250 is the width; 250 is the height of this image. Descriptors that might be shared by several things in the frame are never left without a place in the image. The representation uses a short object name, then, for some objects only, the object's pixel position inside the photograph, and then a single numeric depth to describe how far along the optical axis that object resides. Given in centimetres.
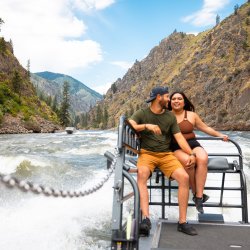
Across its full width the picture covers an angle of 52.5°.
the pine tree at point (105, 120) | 13603
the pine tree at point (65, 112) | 7872
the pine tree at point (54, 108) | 8997
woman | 368
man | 331
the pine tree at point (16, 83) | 5954
